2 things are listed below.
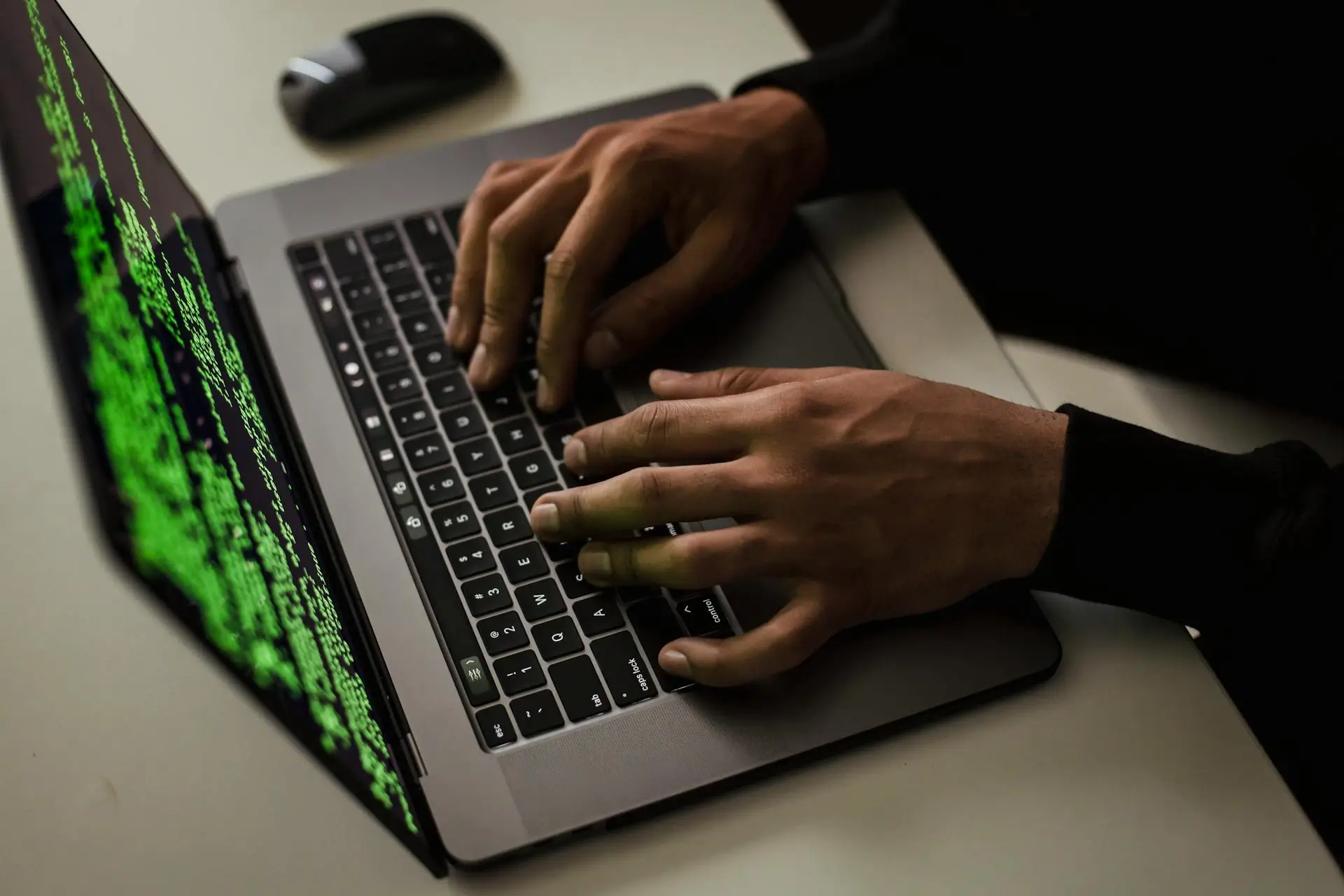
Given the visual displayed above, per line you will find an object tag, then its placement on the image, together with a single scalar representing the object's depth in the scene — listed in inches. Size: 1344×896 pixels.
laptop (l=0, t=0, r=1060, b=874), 17.2
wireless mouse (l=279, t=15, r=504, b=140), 32.9
